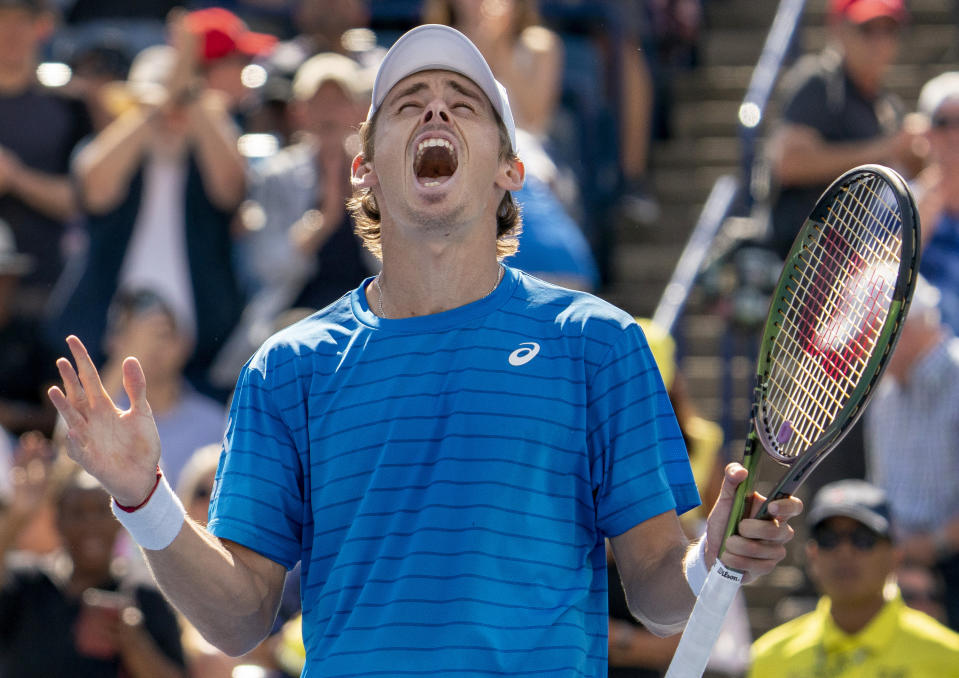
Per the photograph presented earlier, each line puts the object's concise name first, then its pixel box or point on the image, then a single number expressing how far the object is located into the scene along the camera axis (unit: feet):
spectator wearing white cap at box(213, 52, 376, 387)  47.70
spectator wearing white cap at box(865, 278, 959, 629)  43.80
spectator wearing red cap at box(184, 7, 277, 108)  56.08
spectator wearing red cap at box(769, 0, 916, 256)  51.13
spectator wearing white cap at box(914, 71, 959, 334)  47.93
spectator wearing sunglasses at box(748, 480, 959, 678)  36.63
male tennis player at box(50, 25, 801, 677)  19.02
